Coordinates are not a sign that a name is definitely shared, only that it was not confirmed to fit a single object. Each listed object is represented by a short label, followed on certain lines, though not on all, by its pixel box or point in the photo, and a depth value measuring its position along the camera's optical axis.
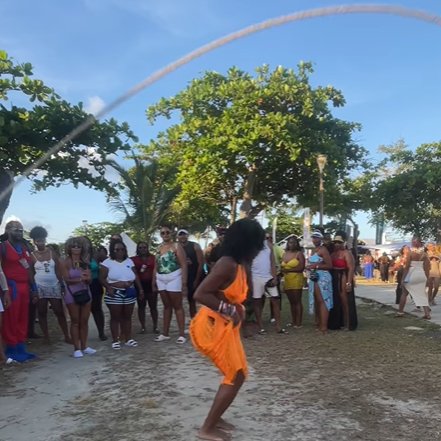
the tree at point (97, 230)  43.09
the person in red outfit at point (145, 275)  8.73
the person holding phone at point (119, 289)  7.44
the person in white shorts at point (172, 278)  7.57
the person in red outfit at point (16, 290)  6.54
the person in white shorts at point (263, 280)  8.32
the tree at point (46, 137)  7.56
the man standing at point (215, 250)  8.59
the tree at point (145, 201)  19.48
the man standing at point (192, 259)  8.66
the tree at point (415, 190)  26.02
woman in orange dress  3.77
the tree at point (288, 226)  55.72
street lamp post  18.70
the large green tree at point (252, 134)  21.52
